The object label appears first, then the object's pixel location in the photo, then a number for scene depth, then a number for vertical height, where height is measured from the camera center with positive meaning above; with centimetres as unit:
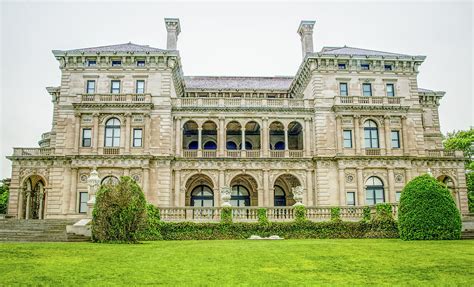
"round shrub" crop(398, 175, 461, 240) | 2123 -49
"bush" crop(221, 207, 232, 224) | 2588 -61
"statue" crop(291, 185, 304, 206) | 2731 +67
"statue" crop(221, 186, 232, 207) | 2702 +69
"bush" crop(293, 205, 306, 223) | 2672 -53
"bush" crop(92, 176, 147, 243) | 1952 -37
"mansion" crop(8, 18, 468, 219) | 3719 +623
